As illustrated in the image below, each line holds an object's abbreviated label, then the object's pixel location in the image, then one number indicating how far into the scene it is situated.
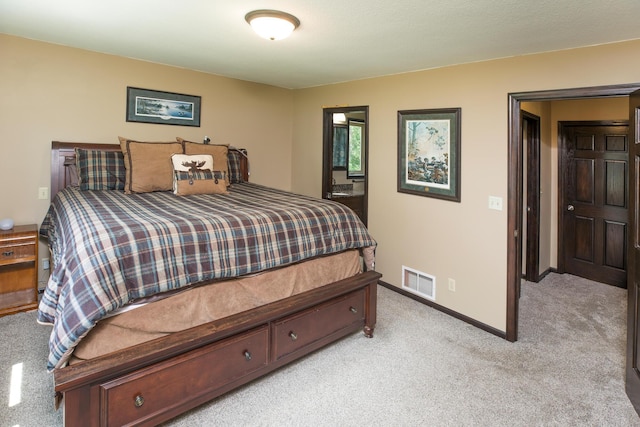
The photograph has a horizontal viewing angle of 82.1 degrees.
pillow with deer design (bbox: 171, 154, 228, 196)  3.25
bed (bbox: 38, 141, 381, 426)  1.64
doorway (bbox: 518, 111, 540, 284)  4.14
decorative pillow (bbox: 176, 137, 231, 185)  3.68
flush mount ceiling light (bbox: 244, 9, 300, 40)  2.32
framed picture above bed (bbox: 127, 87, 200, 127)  3.81
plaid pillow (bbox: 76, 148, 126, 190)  3.29
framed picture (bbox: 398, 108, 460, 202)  3.36
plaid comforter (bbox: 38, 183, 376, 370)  1.62
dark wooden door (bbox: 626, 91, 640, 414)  2.06
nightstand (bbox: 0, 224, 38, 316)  2.97
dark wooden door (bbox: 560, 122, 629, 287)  4.16
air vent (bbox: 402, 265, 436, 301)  3.63
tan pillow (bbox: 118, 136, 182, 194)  3.31
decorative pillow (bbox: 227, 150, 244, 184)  4.27
